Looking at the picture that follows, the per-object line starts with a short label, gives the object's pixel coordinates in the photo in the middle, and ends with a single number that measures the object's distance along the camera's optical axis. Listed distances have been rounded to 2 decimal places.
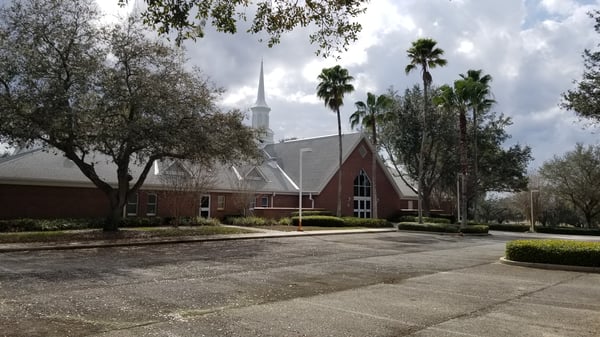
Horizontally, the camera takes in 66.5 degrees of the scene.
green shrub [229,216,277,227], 31.59
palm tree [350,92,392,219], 39.34
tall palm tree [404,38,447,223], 33.34
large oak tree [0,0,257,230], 18.23
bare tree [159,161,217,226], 27.08
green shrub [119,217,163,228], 26.57
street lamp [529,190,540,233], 42.96
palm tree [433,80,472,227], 30.83
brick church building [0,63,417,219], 26.34
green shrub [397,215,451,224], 39.28
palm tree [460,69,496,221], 30.80
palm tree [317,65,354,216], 36.66
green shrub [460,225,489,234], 31.83
